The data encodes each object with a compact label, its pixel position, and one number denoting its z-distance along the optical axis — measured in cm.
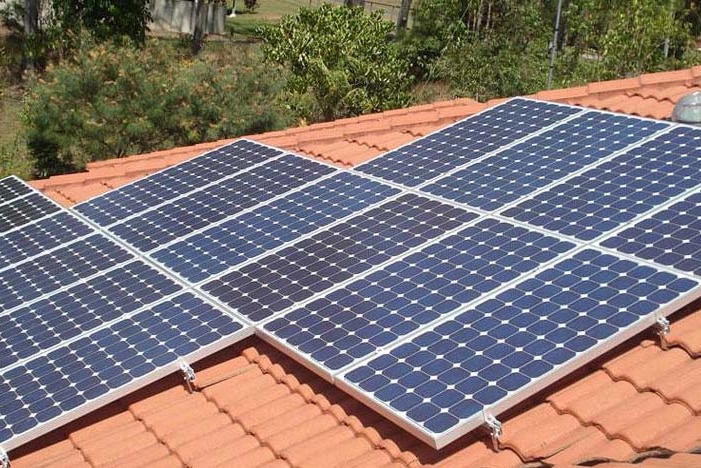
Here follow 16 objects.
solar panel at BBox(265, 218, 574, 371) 678
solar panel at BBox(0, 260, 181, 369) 765
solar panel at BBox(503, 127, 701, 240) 770
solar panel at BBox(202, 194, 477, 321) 767
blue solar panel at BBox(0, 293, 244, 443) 675
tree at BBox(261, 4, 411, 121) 2623
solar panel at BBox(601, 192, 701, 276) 680
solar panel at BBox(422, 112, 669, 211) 877
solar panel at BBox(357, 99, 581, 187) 984
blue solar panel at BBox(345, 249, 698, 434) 586
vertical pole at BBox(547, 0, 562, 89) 2272
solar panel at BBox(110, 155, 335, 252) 948
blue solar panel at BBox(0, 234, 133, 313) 868
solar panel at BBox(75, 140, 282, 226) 1048
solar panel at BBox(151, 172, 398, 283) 855
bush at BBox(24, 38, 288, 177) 2091
